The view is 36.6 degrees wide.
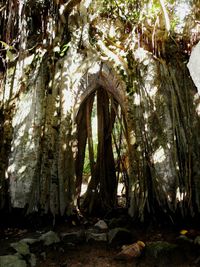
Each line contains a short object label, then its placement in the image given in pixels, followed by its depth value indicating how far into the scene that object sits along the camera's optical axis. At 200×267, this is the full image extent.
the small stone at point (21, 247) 3.18
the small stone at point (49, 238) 3.45
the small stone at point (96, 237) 3.67
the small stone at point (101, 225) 4.15
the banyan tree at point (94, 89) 4.22
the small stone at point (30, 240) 3.42
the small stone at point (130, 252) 3.16
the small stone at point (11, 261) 2.83
